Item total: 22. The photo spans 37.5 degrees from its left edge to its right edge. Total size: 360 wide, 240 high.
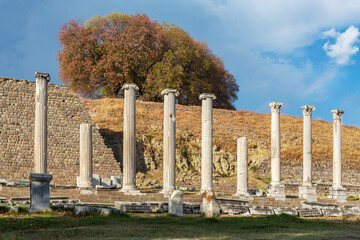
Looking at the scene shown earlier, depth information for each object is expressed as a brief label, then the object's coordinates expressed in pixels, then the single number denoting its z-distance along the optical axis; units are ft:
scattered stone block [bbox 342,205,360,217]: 72.76
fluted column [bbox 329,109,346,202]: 104.01
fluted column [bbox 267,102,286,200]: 93.09
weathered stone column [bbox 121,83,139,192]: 79.77
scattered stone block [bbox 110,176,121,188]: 112.91
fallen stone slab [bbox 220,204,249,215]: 68.18
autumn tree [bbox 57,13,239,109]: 167.53
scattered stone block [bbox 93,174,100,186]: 109.19
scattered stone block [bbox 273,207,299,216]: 70.64
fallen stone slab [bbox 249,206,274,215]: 69.46
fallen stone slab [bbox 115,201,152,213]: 64.09
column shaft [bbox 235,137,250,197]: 90.53
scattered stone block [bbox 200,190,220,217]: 64.75
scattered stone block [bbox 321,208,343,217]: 72.95
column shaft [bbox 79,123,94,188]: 84.06
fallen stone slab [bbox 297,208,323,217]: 71.08
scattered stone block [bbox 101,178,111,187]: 109.91
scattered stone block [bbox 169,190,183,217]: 63.41
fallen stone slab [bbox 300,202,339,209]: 80.38
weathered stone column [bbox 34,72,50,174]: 76.79
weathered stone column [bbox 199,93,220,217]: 83.25
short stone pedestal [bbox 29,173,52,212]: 59.41
